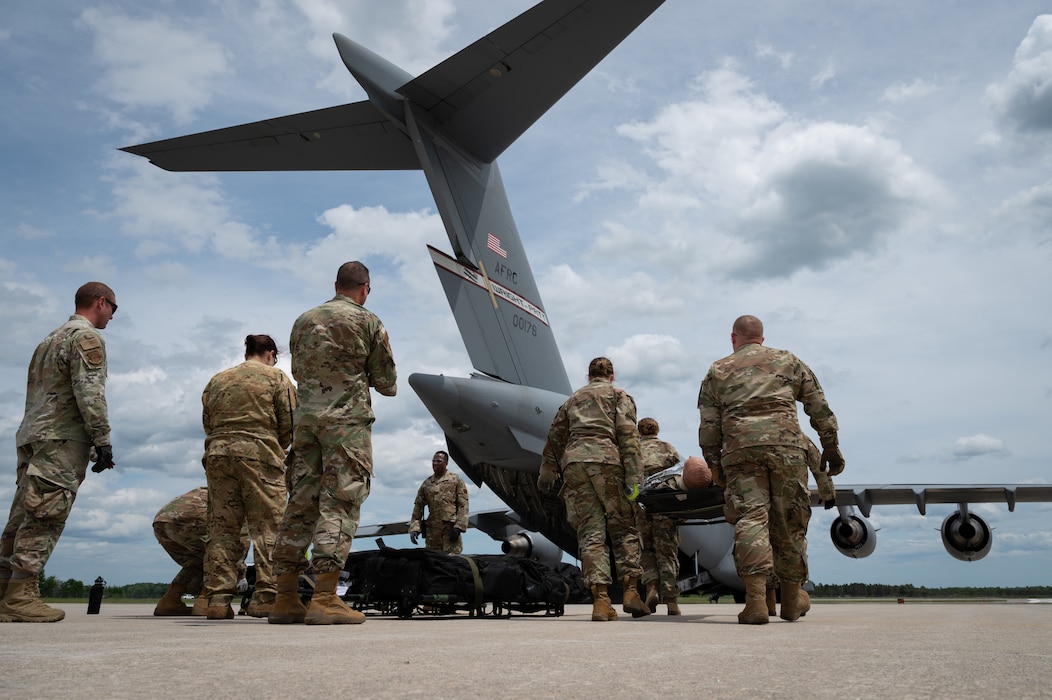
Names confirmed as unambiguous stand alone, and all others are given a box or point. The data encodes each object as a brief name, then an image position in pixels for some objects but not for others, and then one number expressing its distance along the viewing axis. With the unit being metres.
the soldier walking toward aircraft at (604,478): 5.57
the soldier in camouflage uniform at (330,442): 4.11
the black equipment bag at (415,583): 5.02
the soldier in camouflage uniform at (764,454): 4.65
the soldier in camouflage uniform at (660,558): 6.62
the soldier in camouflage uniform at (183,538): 5.70
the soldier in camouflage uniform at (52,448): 4.17
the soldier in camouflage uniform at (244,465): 4.84
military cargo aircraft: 7.11
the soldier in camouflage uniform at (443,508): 10.66
